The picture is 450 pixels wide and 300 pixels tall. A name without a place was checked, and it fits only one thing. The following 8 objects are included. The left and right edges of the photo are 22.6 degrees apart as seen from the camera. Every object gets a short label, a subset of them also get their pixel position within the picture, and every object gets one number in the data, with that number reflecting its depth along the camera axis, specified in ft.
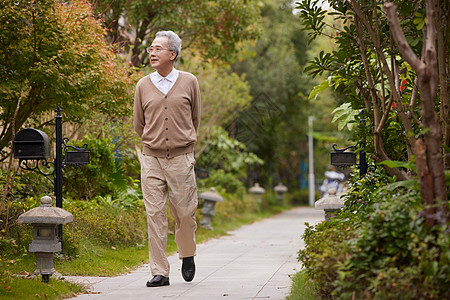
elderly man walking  34.74
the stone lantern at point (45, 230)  35.38
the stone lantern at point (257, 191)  130.97
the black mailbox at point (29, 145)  39.03
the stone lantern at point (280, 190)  160.33
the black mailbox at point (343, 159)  44.91
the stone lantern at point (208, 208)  77.36
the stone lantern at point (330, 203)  45.73
